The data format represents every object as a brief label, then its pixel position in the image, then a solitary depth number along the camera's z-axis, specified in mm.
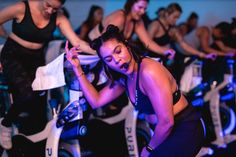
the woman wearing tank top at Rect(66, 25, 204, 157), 1841
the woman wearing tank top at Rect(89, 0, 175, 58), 3223
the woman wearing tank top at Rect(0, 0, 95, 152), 2604
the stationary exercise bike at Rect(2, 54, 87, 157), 2465
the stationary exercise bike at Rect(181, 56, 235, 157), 3988
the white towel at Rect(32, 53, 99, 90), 2459
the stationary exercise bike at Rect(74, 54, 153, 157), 3191
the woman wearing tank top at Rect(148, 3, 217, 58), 4047
